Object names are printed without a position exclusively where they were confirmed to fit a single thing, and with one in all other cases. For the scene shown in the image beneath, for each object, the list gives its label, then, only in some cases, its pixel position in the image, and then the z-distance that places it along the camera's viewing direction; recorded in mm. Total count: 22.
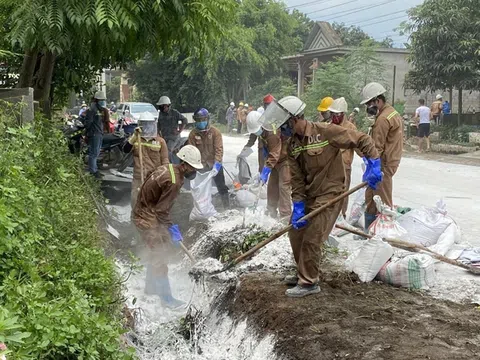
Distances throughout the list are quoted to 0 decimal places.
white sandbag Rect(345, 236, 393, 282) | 5355
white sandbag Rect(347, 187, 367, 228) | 8148
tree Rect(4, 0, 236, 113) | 6305
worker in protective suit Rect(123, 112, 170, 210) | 7984
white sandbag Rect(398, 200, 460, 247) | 6754
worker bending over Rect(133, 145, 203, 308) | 5898
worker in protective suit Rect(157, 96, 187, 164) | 10812
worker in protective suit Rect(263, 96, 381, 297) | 5121
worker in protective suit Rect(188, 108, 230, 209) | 9250
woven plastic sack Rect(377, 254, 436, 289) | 5254
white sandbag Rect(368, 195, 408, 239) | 6289
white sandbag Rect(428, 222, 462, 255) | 6305
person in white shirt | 18255
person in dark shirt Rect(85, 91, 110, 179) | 10906
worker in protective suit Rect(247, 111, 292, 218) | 8219
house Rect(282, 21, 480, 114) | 26812
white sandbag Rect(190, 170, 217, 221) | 8445
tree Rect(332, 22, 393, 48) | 65250
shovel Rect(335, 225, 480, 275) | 5809
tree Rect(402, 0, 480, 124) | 19875
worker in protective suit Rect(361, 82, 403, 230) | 7082
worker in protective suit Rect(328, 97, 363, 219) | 7727
